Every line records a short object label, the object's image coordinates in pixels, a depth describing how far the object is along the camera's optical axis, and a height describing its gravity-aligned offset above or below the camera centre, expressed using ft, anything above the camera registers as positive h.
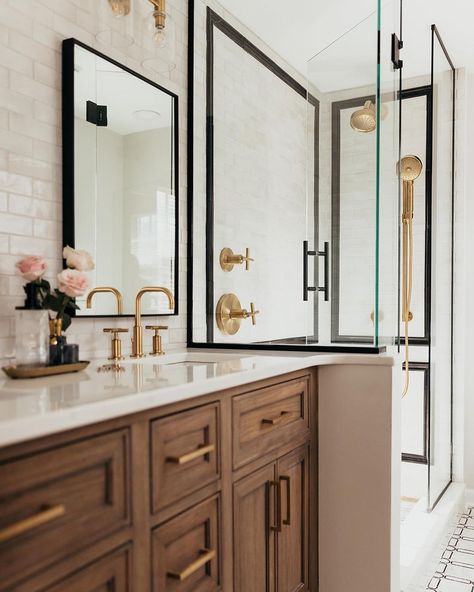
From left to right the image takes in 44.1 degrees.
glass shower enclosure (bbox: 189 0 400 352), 7.00 +1.36
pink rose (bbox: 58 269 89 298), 4.91 +0.08
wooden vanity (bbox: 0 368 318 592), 2.94 -1.37
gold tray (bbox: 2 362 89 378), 4.48 -0.62
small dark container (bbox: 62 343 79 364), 4.95 -0.53
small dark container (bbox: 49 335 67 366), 4.88 -0.51
